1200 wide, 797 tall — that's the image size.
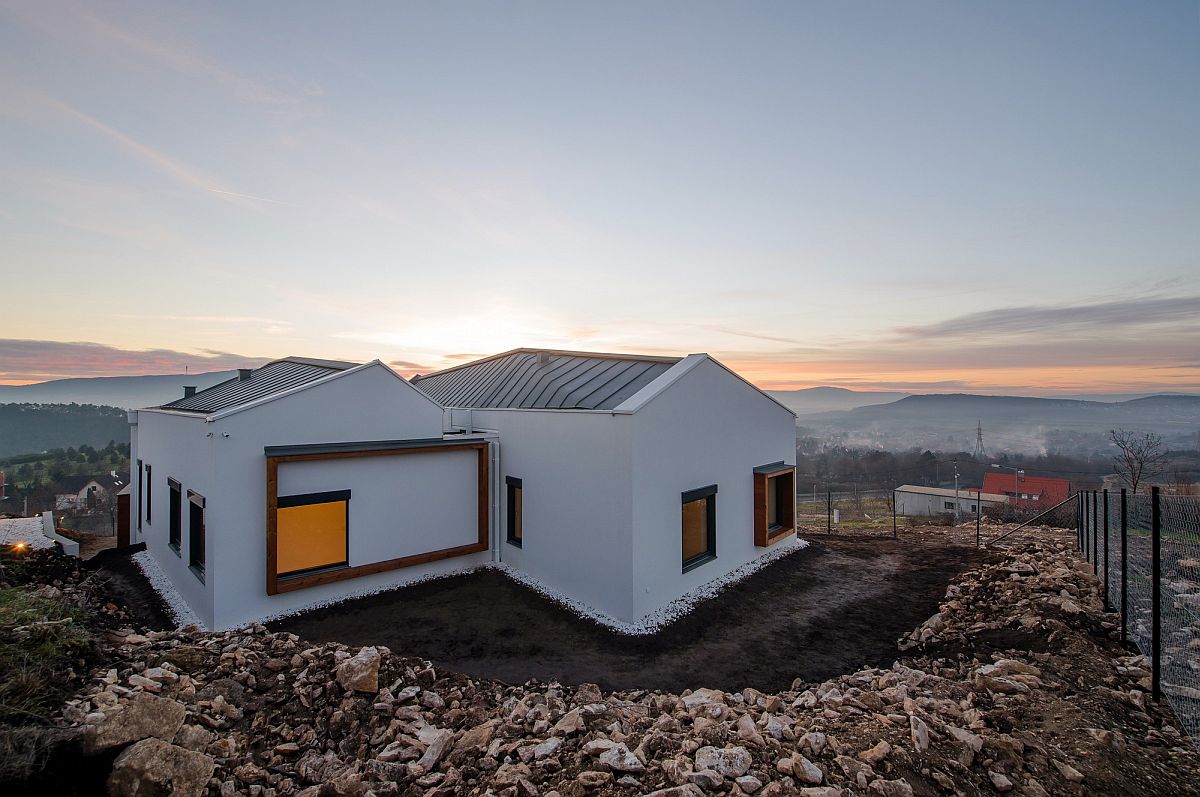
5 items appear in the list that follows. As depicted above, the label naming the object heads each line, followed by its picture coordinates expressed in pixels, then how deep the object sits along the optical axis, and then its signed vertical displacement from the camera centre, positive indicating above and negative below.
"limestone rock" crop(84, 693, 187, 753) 3.37 -2.47
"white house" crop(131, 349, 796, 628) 7.80 -1.65
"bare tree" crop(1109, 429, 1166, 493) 18.73 -2.52
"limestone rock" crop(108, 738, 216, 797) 3.14 -2.63
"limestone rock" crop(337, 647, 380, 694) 5.00 -3.01
